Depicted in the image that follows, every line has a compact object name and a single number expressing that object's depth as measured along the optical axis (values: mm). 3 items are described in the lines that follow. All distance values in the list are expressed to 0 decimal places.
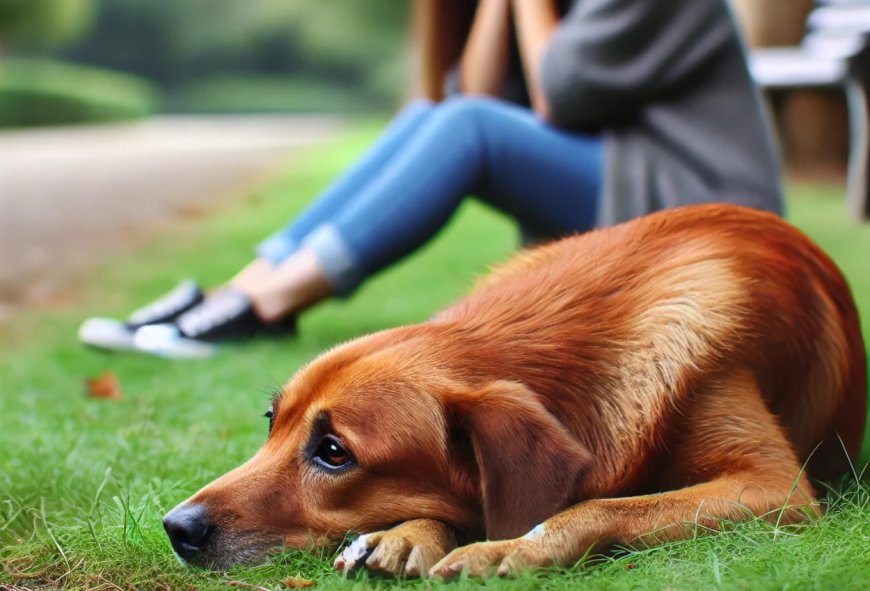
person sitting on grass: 4180
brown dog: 2189
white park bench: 7816
